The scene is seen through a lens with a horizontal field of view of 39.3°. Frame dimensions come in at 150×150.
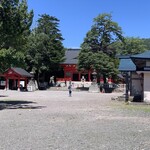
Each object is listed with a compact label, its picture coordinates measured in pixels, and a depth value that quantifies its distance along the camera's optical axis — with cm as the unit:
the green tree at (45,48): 3764
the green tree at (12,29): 1325
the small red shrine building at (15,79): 3621
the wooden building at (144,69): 1693
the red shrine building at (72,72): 4340
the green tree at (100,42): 3568
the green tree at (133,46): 4891
